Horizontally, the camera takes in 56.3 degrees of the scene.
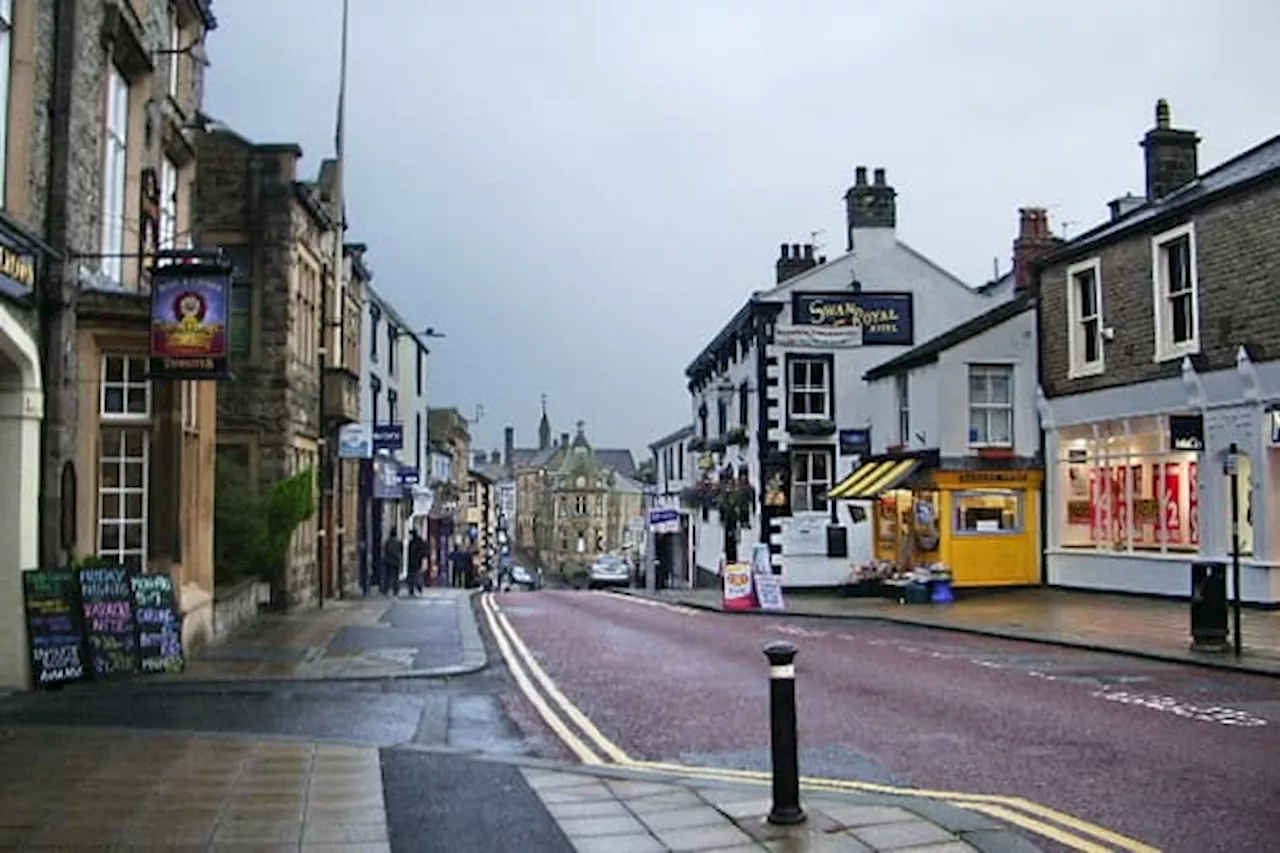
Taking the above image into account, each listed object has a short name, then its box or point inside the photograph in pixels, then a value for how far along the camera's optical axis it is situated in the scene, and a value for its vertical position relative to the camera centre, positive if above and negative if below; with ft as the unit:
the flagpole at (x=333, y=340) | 87.30 +12.63
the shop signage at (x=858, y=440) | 107.96 +5.01
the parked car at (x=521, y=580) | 261.03 -18.71
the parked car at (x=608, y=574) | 191.31 -12.49
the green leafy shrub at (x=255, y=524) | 65.05 -1.42
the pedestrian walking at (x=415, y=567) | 109.52 -6.50
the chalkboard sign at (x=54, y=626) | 36.76 -3.96
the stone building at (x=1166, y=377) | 64.49 +7.13
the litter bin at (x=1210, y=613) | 50.03 -5.04
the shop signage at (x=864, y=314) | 115.65 +17.58
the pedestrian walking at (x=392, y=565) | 108.78 -6.14
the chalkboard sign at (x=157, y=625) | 41.01 -4.39
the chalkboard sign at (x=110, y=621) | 38.75 -4.01
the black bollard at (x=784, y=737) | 21.66 -4.38
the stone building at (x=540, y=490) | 419.95 +2.49
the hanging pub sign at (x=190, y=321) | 40.57 +6.06
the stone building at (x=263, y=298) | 75.46 +12.88
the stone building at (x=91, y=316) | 37.06 +6.06
